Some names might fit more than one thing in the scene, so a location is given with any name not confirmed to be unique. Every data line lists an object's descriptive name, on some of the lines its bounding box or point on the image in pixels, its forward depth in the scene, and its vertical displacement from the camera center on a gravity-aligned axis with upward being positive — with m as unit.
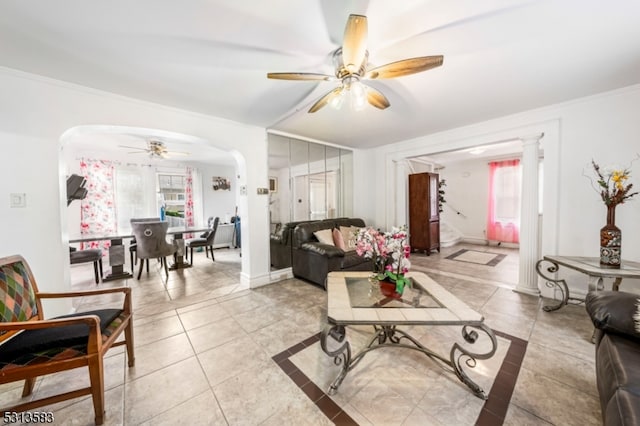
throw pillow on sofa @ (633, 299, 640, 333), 1.14 -0.60
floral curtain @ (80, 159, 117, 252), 4.71 +0.15
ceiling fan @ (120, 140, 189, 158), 3.93 +1.07
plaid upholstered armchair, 1.14 -0.73
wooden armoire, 5.07 -0.17
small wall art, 6.47 +0.70
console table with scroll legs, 2.01 -0.63
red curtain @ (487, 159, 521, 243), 5.73 +0.07
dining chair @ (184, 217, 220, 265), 4.62 -0.69
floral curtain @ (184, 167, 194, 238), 6.04 +0.29
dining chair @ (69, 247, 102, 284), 3.34 -0.72
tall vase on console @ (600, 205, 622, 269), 2.16 -0.41
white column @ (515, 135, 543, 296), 2.94 -0.18
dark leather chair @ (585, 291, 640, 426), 0.85 -0.73
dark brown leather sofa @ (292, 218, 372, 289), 3.14 -0.76
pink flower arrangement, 1.78 -0.36
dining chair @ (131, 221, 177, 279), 3.58 -0.51
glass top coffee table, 1.36 -0.70
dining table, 3.55 -0.76
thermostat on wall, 1.94 +0.09
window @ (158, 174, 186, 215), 5.80 +0.47
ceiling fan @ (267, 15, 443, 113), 1.25 +0.93
